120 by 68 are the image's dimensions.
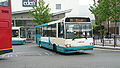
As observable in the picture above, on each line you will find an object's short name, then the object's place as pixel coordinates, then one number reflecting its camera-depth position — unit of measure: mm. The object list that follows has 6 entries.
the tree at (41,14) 23743
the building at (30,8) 27300
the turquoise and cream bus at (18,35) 17496
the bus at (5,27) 7944
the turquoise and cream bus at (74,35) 9118
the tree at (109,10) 14408
